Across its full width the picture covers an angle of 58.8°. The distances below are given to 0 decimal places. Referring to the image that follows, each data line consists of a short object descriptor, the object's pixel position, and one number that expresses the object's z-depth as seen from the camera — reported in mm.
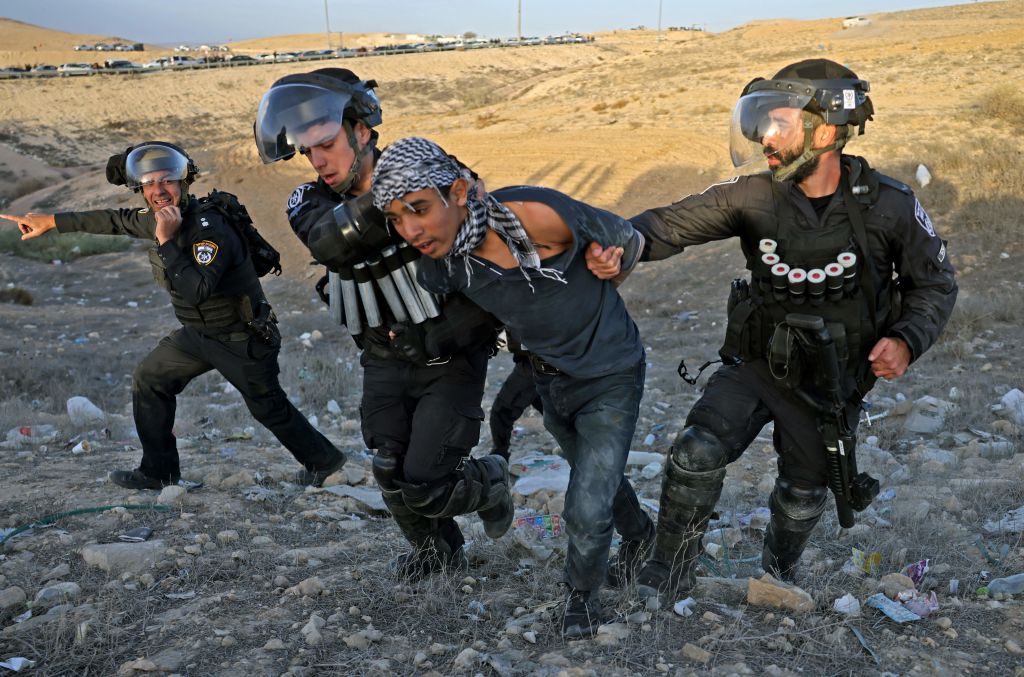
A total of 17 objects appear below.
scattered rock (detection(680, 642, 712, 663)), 2957
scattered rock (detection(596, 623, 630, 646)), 3072
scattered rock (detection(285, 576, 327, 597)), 3488
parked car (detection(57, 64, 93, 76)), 44625
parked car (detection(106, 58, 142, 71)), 47594
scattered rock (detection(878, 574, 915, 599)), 3395
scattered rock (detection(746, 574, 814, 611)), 3282
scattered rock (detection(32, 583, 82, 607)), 3383
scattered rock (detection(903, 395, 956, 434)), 5906
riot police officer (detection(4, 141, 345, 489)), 4375
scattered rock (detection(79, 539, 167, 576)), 3686
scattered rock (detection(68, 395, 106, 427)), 6762
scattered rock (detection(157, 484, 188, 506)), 4535
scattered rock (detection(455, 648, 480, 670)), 2959
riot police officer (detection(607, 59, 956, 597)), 3213
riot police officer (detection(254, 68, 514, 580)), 3250
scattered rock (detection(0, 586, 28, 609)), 3330
